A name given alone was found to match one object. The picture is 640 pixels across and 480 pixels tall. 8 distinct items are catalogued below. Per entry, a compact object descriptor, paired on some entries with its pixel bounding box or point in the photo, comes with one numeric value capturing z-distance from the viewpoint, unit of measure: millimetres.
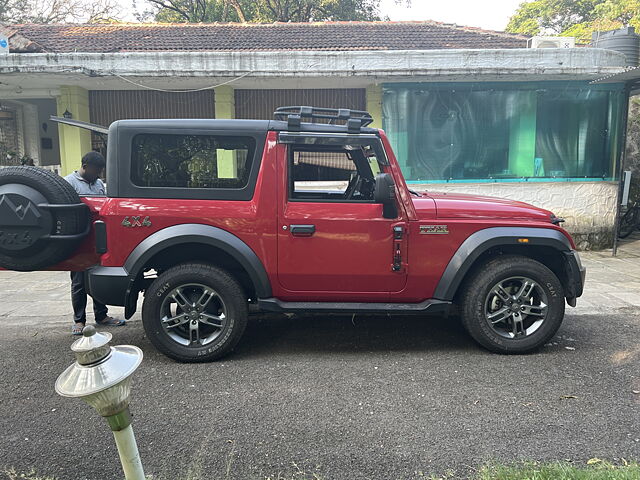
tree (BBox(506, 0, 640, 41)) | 25034
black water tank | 9428
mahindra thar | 3975
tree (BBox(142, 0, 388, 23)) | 22922
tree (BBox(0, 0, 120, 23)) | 22344
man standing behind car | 4883
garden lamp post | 1644
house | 9203
